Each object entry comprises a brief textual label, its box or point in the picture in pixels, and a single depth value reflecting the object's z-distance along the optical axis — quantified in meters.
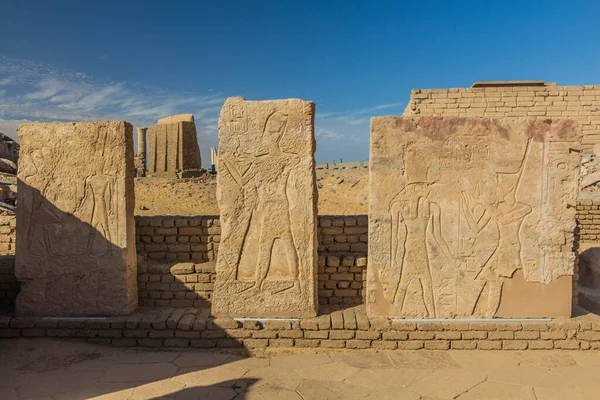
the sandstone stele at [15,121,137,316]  4.63
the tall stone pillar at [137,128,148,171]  20.48
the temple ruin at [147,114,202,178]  17.42
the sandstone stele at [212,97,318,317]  4.48
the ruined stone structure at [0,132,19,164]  11.76
